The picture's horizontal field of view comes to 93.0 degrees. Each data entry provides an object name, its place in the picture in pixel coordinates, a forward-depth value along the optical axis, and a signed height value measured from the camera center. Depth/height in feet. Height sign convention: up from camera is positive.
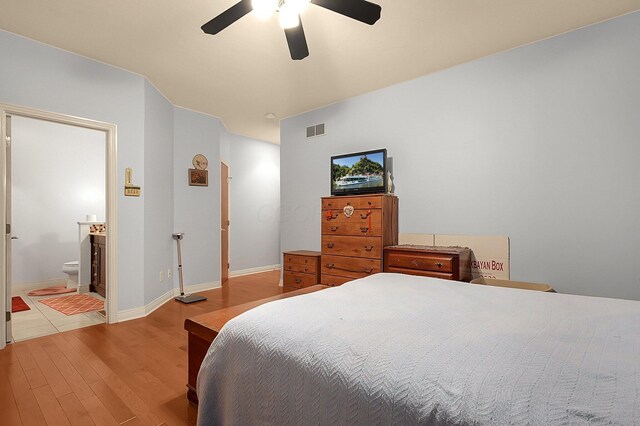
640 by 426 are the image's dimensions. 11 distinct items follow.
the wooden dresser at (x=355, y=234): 10.87 -0.80
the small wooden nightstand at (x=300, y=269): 12.80 -2.47
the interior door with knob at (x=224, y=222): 17.12 -0.56
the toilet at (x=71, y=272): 15.19 -2.97
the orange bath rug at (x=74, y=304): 12.10 -3.89
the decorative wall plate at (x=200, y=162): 15.19 +2.58
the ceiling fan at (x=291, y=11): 5.89 +4.01
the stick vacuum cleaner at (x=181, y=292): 13.53 -3.75
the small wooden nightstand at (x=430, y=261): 9.13 -1.56
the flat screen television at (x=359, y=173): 11.57 +1.60
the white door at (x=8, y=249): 8.78 -1.04
